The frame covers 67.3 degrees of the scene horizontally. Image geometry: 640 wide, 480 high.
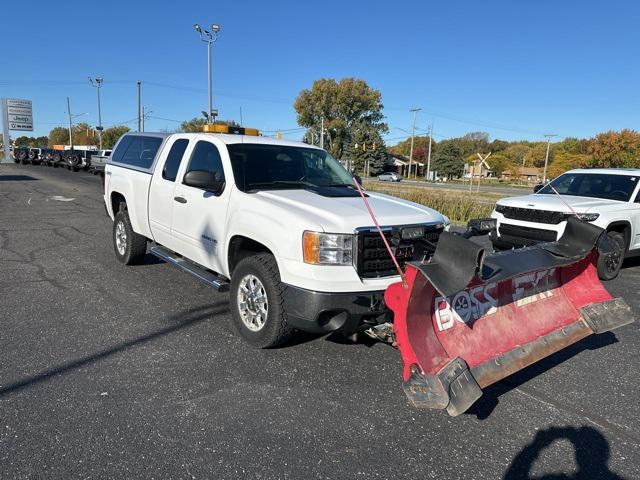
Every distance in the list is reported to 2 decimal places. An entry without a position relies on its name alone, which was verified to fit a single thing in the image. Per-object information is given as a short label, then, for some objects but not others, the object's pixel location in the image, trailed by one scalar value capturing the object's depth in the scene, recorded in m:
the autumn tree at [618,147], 54.72
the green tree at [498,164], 95.88
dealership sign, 63.50
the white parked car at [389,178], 68.25
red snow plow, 2.94
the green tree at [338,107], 68.00
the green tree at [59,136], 117.94
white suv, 7.17
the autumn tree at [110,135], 92.32
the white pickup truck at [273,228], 3.69
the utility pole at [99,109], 58.23
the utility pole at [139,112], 42.15
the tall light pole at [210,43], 31.26
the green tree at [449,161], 81.00
